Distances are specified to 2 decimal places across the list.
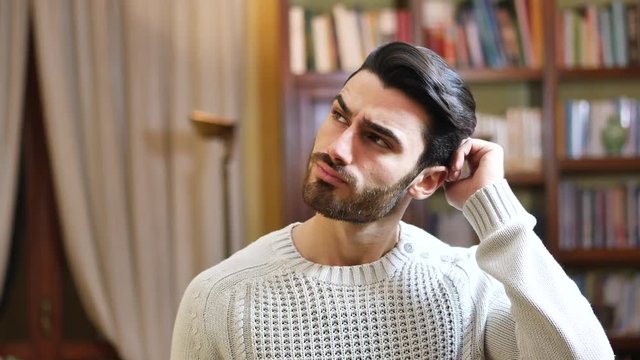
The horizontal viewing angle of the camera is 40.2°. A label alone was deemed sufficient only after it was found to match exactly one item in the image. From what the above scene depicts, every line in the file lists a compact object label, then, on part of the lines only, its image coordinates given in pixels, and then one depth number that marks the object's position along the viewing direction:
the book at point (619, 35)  3.45
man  1.39
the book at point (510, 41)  3.40
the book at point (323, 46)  3.36
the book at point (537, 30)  3.35
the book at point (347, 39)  3.36
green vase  3.45
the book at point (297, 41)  3.34
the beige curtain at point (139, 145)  3.54
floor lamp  3.33
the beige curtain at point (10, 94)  3.54
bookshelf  3.32
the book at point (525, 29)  3.38
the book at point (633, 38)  3.45
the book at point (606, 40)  3.45
